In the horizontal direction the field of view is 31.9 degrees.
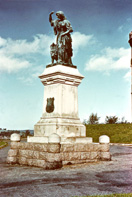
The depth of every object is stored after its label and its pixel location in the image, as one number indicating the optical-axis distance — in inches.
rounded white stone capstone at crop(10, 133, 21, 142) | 342.3
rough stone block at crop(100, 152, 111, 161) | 338.8
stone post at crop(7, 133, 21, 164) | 332.2
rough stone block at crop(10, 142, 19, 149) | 338.2
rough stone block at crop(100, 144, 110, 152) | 339.6
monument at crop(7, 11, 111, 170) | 298.4
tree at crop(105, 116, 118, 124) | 1523.1
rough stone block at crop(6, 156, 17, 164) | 331.1
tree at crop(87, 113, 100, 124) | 1591.2
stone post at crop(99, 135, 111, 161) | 339.3
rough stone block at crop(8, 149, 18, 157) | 333.7
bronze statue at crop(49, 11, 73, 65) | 370.6
